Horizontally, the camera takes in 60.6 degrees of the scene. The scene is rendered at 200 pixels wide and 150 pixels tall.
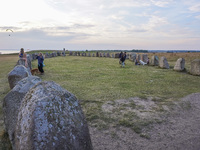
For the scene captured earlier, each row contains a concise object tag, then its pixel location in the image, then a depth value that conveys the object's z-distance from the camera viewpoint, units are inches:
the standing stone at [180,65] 637.9
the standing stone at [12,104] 177.8
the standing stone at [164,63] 720.0
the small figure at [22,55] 548.7
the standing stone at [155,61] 834.1
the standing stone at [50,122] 98.1
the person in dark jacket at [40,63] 562.9
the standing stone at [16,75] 323.1
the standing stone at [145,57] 925.2
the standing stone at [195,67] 559.3
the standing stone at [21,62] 553.0
